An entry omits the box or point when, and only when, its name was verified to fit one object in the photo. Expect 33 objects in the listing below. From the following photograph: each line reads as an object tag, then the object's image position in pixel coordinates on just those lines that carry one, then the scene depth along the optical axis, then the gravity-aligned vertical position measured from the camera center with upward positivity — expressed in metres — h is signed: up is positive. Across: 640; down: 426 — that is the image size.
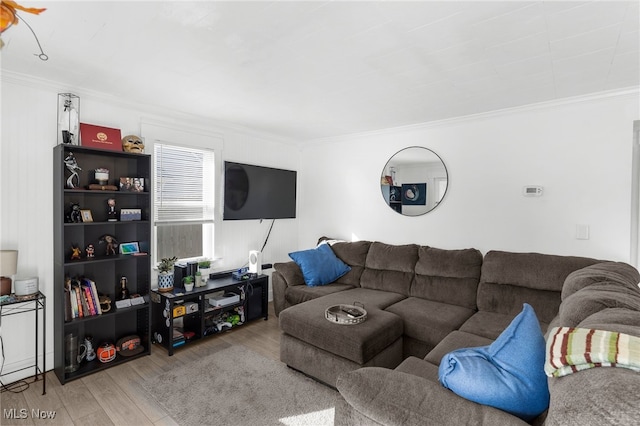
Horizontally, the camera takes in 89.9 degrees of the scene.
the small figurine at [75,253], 2.69 -0.36
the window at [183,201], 3.38 +0.11
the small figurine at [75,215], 2.64 -0.04
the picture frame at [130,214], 2.92 -0.04
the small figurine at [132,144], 2.93 +0.61
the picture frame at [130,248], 2.96 -0.35
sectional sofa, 0.99 -0.73
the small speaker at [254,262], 3.88 -0.62
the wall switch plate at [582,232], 2.82 -0.17
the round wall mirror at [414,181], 3.67 +0.37
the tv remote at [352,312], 2.54 -0.82
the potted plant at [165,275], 3.17 -0.64
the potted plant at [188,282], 3.22 -0.73
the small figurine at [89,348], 2.77 -1.19
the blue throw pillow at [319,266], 3.65 -0.64
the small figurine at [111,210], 2.91 +0.00
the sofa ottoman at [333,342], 2.30 -0.99
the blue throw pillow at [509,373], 1.16 -0.61
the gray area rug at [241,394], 2.11 -1.35
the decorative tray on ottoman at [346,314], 2.45 -0.82
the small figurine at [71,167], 2.62 +0.35
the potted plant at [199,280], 3.31 -0.72
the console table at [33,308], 2.33 -0.77
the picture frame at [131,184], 2.89 +0.24
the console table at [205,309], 3.04 -1.03
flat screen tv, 3.79 +0.24
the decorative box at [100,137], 2.71 +0.63
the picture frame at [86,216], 2.71 -0.05
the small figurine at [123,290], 2.98 -0.75
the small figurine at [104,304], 2.77 -0.81
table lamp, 2.26 -0.41
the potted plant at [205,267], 3.50 -0.62
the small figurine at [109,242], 2.92 -0.29
